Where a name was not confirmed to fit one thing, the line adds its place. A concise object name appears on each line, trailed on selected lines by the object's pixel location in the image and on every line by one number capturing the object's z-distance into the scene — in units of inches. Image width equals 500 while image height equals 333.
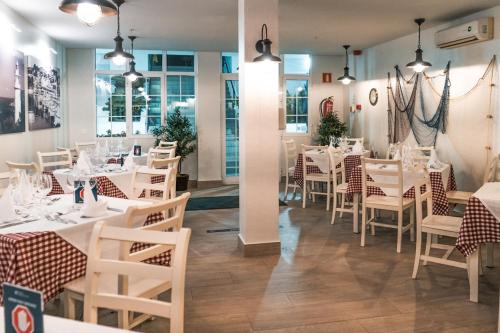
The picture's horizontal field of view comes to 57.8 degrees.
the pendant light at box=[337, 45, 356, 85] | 326.9
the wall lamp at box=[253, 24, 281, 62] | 166.1
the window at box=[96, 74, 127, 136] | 357.1
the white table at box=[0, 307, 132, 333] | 48.2
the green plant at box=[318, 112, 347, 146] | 370.0
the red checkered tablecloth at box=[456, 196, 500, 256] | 124.3
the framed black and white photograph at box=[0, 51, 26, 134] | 205.6
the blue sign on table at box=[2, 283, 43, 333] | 36.9
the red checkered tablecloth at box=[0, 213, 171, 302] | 82.1
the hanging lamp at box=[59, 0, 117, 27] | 112.5
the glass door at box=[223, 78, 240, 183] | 375.9
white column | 173.3
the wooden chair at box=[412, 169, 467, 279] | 140.5
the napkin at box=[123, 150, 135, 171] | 192.9
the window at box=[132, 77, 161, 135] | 362.6
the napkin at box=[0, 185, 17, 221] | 98.1
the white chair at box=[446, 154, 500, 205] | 194.4
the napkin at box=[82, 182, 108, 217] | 100.7
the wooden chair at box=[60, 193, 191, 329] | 88.5
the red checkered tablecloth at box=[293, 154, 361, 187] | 266.7
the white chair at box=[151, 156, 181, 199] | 170.4
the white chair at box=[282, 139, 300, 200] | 299.4
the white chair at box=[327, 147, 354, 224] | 223.6
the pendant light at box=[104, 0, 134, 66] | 218.7
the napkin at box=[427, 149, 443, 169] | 206.2
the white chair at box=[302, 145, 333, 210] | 261.0
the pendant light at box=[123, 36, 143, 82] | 290.8
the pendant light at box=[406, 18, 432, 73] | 252.4
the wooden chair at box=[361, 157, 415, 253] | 179.2
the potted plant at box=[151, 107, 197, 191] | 339.6
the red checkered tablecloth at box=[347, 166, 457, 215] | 188.5
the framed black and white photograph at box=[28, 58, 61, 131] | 249.1
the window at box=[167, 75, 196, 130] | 366.6
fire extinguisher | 390.3
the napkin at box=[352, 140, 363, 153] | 279.6
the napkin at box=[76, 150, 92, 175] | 172.4
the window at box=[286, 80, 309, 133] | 391.2
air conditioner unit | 227.0
